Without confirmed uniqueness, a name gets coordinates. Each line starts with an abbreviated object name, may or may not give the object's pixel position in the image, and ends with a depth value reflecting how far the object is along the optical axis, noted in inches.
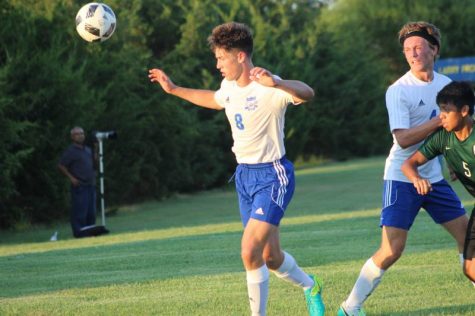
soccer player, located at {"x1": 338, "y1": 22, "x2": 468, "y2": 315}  607.8
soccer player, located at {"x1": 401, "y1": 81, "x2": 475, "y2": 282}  563.8
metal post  1622.8
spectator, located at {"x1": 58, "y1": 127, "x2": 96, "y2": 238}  1518.2
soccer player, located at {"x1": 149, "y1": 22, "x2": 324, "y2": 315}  595.2
